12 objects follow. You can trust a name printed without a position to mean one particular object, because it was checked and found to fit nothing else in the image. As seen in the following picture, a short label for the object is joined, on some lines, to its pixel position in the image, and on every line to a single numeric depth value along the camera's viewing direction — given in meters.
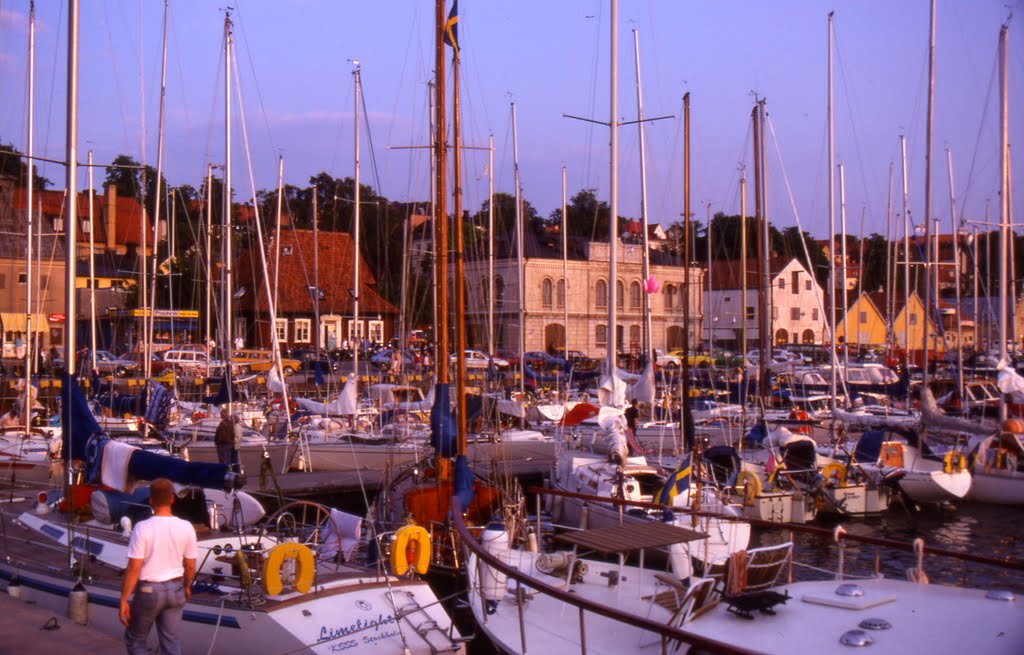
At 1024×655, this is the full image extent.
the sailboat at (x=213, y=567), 10.35
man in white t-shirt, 7.72
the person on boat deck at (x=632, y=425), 23.03
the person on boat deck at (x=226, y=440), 22.73
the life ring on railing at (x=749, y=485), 20.14
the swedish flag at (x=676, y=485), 15.70
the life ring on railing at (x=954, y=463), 25.44
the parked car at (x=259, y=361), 43.78
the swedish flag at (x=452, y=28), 17.55
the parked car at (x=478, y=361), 44.91
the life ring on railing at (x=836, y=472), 24.86
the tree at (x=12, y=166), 44.67
